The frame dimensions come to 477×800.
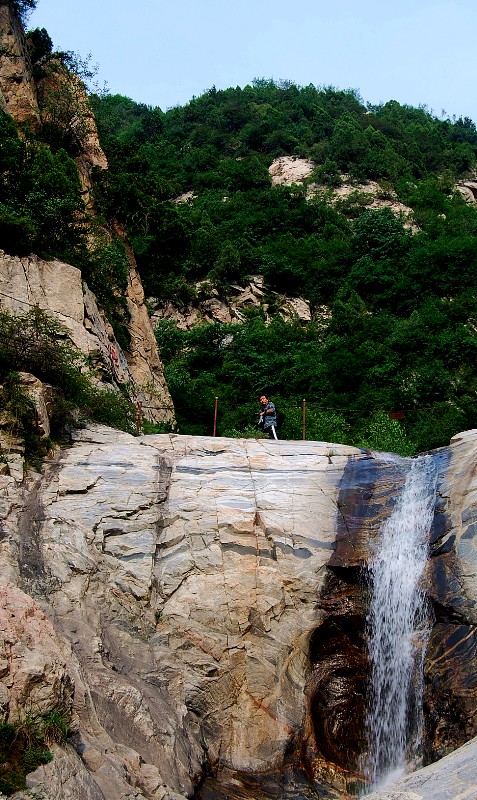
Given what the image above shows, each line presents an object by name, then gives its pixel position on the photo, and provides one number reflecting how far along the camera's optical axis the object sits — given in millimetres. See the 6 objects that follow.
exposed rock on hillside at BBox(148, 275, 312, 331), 41562
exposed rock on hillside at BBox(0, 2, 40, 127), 30281
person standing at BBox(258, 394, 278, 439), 22734
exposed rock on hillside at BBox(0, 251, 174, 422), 22625
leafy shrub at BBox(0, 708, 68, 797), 10664
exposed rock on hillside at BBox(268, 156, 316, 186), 57375
